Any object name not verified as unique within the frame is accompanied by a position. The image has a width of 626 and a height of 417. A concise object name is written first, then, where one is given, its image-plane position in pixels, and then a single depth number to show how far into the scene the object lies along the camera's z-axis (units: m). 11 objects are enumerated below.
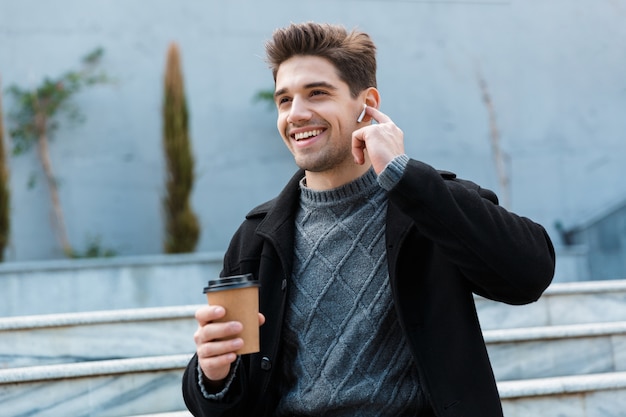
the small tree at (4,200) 7.71
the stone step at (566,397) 3.58
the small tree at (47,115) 8.21
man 1.92
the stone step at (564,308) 4.66
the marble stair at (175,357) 3.60
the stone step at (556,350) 4.14
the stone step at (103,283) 6.66
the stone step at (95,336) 4.11
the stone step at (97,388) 3.56
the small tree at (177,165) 8.18
